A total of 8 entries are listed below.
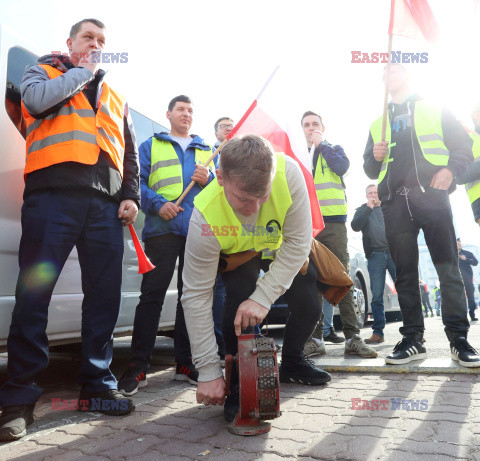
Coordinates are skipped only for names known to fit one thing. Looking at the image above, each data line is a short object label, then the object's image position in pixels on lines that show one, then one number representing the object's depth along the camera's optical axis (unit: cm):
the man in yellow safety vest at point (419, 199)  306
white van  232
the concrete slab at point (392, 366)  279
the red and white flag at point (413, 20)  322
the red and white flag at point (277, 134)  299
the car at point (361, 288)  611
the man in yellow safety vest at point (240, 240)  177
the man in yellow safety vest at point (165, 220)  285
